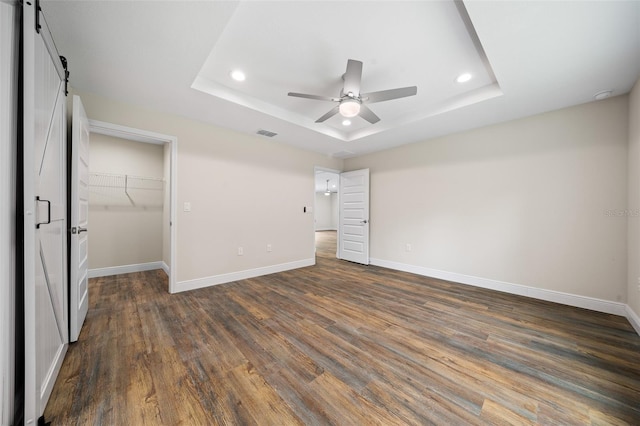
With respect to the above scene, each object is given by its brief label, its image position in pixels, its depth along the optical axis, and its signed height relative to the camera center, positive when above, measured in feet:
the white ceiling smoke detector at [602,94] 8.07 +4.34
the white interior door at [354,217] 16.47 -0.32
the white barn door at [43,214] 3.61 -0.05
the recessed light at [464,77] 8.04 +4.89
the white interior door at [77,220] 6.30 -0.27
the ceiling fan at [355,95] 6.80 +3.80
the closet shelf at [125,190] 12.78 +1.29
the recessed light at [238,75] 7.99 +4.90
